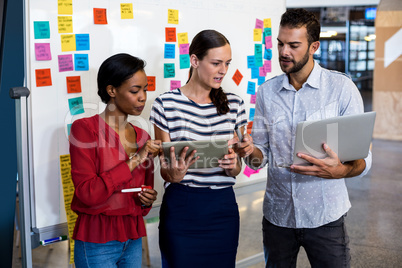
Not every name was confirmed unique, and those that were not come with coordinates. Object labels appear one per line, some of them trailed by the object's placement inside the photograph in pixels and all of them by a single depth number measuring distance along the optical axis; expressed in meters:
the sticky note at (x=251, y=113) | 2.94
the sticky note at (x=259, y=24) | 2.88
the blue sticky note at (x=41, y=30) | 1.98
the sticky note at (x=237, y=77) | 2.78
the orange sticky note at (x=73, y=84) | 2.11
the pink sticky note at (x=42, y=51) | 2.00
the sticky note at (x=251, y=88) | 2.89
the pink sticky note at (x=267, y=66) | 3.00
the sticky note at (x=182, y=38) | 2.49
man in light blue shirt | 1.88
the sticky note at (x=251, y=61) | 2.87
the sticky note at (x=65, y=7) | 2.03
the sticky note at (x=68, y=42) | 2.06
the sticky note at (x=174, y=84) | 2.49
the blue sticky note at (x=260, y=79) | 2.96
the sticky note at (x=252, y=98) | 2.91
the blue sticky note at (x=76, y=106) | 2.13
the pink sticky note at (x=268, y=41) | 2.97
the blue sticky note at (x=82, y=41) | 2.11
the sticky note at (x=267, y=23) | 2.94
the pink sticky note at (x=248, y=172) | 2.89
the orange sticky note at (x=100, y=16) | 2.15
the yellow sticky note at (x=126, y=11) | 2.25
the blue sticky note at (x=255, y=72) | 2.90
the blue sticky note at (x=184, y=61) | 2.51
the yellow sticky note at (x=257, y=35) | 2.88
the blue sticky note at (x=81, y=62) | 2.12
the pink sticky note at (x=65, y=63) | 2.07
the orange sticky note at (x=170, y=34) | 2.43
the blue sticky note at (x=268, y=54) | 2.99
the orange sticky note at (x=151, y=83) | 2.39
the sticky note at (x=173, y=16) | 2.43
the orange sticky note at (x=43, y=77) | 2.02
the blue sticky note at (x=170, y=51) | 2.44
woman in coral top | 1.69
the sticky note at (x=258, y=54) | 2.90
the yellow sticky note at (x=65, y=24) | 2.04
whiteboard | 2.02
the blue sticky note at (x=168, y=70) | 2.45
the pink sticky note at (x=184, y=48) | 2.50
